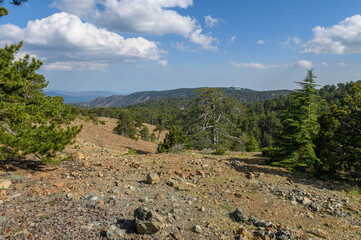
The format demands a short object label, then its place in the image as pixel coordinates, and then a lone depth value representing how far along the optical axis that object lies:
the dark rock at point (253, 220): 5.77
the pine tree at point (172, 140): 18.41
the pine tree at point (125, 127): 42.12
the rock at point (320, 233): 5.37
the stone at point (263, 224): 5.59
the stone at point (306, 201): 7.33
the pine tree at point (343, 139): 10.39
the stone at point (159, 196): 6.87
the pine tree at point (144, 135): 51.76
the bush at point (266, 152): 15.56
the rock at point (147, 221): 4.78
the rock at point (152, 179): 8.20
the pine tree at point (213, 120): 20.89
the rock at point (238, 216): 5.90
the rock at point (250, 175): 10.06
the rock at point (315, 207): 6.94
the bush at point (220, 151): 16.53
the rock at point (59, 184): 7.26
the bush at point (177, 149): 16.47
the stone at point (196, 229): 5.07
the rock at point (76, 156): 10.62
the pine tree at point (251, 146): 31.81
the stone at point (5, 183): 6.85
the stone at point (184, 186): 7.84
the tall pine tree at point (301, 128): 11.39
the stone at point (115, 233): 4.59
